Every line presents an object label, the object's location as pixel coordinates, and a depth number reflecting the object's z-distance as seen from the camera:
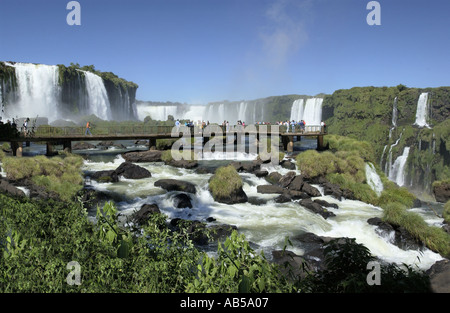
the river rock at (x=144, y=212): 14.05
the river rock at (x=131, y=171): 22.42
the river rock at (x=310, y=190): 21.16
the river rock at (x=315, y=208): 17.52
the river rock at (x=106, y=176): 21.27
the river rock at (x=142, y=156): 28.50
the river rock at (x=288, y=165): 26.55
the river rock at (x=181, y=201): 17.51
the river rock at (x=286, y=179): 22.55
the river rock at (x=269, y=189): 20.95
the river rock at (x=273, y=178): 23.66
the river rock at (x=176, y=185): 19.75
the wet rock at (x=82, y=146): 36.09
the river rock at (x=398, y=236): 14.23
